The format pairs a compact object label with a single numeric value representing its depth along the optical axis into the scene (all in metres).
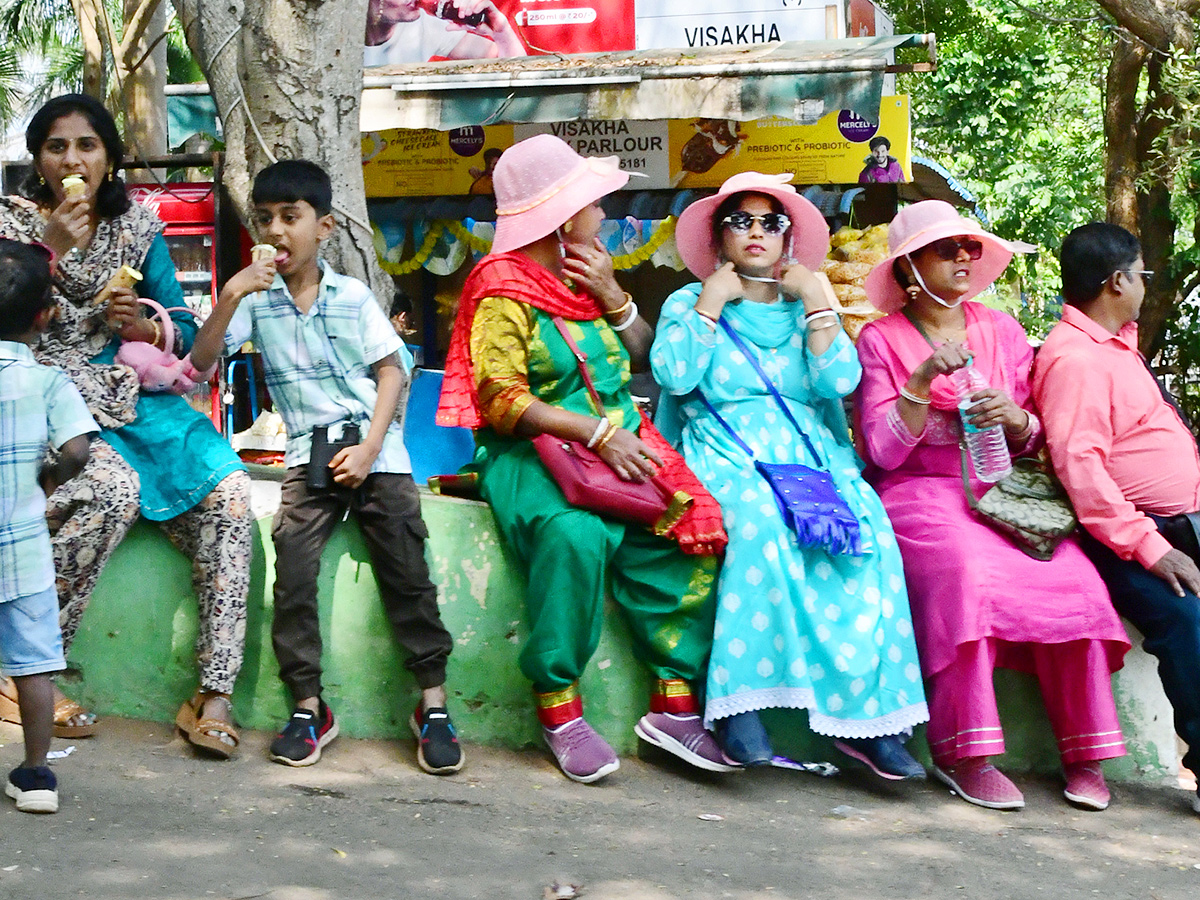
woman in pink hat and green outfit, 3.91
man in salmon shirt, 4.08
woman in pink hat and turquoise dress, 3.96
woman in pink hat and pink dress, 4.04
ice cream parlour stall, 7.83
